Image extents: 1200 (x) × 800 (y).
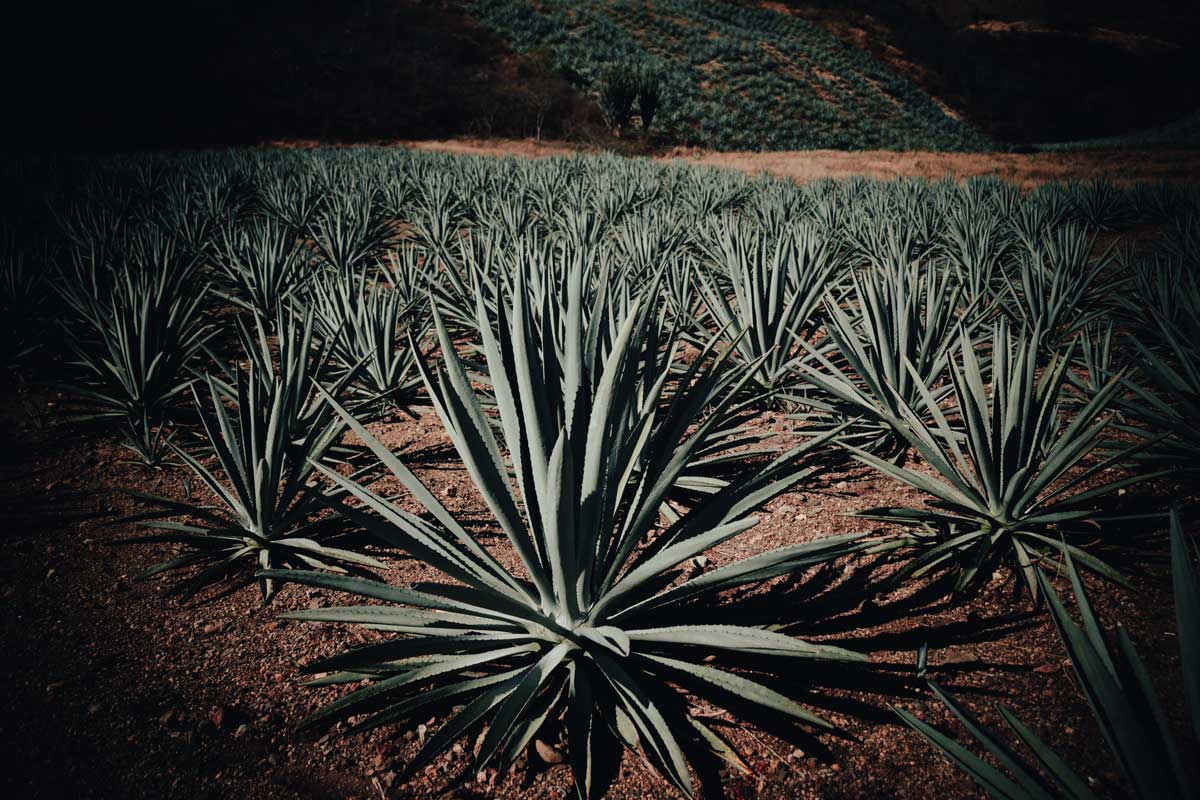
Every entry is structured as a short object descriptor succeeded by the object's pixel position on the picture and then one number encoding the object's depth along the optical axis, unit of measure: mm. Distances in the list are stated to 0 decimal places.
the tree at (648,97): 22984
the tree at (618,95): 23328
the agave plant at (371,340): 3400
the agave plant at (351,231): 5484
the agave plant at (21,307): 3576
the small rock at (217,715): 1481
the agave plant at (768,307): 3193
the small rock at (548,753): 1377
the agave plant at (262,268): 4375
